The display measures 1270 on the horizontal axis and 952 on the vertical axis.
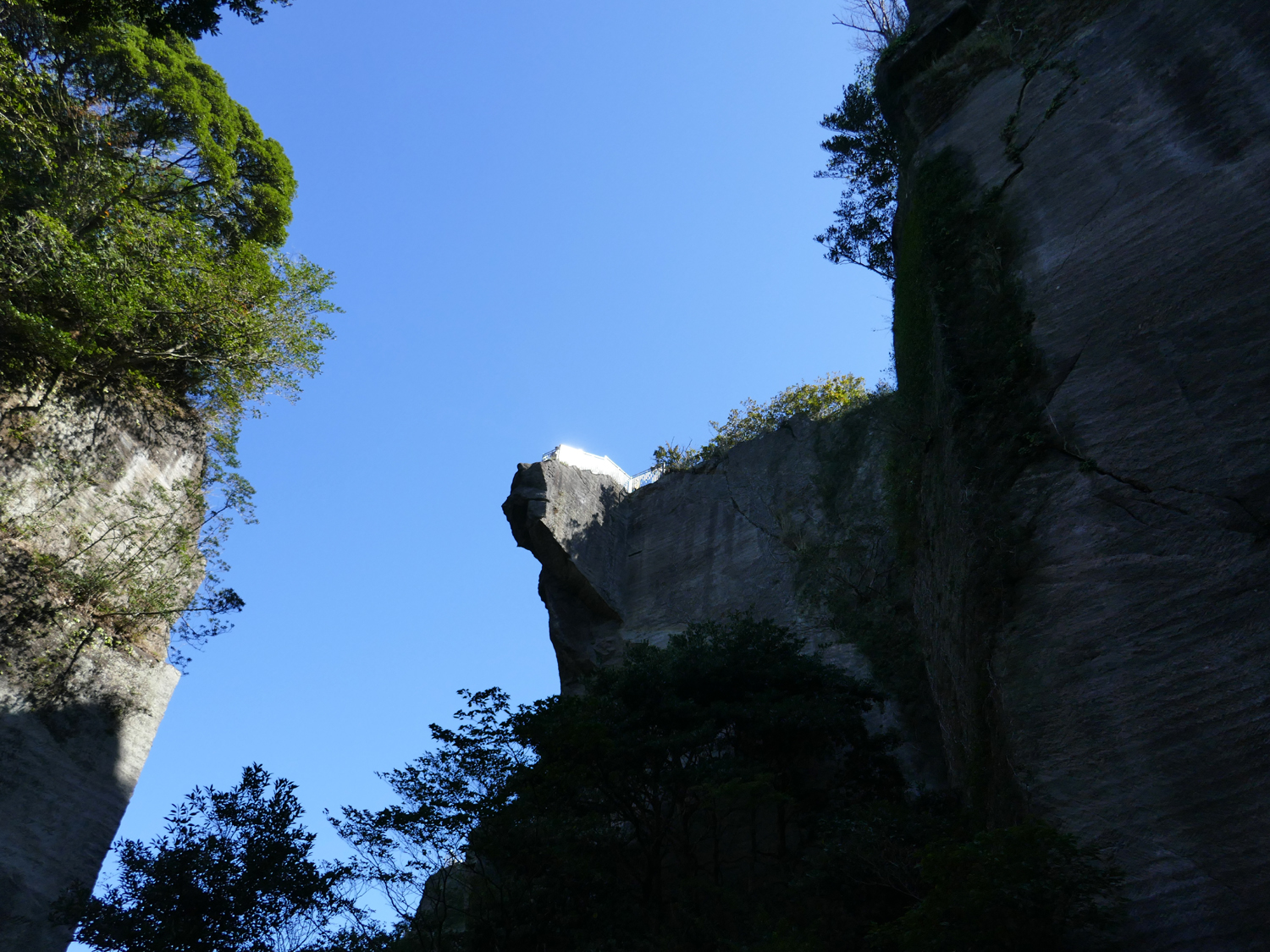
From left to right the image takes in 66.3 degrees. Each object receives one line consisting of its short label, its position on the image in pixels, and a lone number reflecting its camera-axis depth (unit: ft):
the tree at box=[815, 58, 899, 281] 71.10
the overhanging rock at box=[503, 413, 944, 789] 62.13
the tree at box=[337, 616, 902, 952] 38.27
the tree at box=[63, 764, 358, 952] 39.91
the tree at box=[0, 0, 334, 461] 56.85
